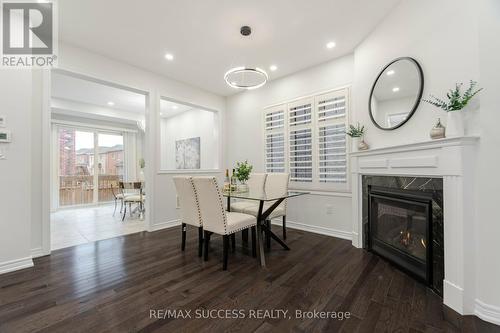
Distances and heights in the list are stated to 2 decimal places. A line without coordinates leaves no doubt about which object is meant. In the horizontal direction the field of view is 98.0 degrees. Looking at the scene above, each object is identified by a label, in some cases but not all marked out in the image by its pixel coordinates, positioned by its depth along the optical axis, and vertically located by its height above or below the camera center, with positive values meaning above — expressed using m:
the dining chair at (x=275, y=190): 3.07 -0.36
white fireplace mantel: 1.65 -0.33
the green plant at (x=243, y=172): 3.13 -0.07
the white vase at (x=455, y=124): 1.71 +0.34
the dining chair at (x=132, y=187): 4.88 -0.43
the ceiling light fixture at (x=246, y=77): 2.70 +1.35
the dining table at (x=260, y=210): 2.53 -0.57
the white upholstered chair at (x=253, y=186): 3.35 -0.31
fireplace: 1.92 -0.61
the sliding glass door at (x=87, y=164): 6.27 +0.17
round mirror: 2.22 +0.82
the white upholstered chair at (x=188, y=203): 2.64 -0.43
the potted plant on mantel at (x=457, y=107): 1.68 +0.47
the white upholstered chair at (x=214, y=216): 2.33 -0.53
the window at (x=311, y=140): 3.43 +0.48
